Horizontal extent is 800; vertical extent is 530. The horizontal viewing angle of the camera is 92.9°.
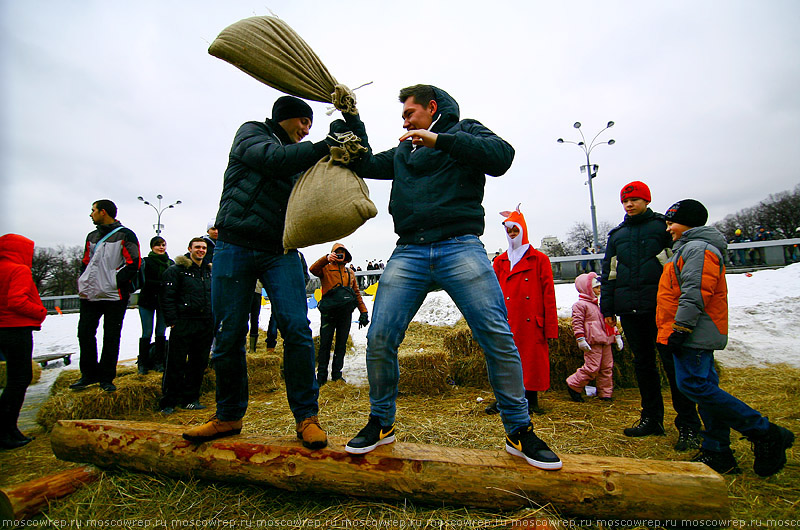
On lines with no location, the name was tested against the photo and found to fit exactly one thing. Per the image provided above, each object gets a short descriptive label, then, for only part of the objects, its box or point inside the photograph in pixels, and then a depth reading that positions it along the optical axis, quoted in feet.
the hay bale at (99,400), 13.39
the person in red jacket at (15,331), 11.43
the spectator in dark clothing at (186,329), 15.51
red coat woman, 13.89
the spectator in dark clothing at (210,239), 17.37
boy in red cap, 11.21
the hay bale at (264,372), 18.72
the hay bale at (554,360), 18.01
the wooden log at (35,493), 6.90
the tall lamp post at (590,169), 66.62
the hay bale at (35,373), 19.20
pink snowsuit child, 16.43
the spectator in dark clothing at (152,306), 17.80
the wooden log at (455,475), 5.81
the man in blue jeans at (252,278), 7.54
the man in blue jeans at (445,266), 6.70
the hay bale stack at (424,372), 18.01
